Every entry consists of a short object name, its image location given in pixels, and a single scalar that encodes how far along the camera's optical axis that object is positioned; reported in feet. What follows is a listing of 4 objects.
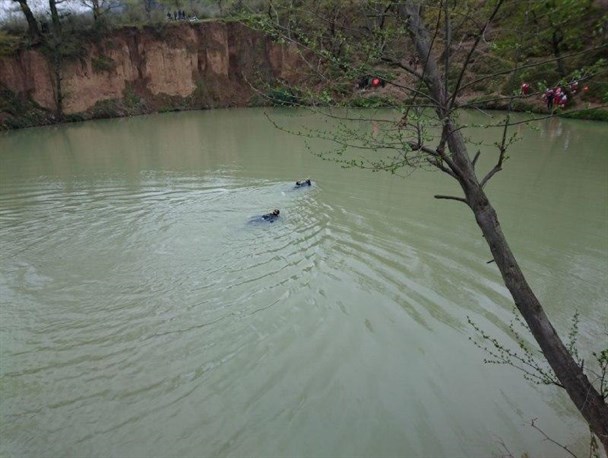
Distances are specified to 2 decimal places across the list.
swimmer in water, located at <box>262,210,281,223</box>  30.73
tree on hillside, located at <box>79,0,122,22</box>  104.22
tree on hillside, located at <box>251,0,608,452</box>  10.09
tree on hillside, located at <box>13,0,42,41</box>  94.16
